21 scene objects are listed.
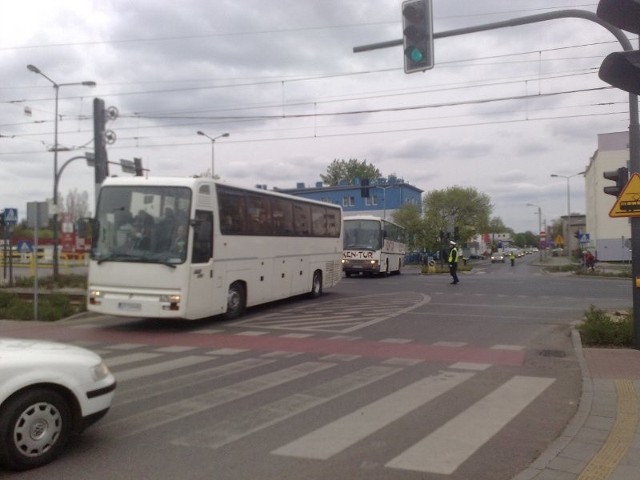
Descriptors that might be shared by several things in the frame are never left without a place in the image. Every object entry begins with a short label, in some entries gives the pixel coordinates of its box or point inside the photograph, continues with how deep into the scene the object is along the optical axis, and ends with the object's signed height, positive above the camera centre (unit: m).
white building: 66.12 +4.92
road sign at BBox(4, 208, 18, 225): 21.08 +1.23
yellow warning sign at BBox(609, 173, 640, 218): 10.14 +0.78
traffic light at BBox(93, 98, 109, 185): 22.03 +3.94
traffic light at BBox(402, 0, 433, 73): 10.88 +3.74
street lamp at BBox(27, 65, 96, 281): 25.52 +4.72
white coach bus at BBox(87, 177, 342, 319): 12.80 +0.04
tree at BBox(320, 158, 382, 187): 101.38 +12.70
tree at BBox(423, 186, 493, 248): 84.88 +5.67
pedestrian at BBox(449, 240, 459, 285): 27.27 -0.49
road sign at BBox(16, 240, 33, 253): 25.95 +0.24
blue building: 80.88 +6.90
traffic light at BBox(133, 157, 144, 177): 24.22 +3.39
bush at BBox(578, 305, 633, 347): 10.90 -1.47
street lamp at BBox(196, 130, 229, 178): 34.05 +6.93
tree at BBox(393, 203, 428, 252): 63.88 +2.59
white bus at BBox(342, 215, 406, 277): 32.66 +0.27
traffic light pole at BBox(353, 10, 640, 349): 10.49 +1.76
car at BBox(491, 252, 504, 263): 81.26 -1.24
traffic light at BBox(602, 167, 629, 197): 10.94 +1.21
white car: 4.82 -1.19
